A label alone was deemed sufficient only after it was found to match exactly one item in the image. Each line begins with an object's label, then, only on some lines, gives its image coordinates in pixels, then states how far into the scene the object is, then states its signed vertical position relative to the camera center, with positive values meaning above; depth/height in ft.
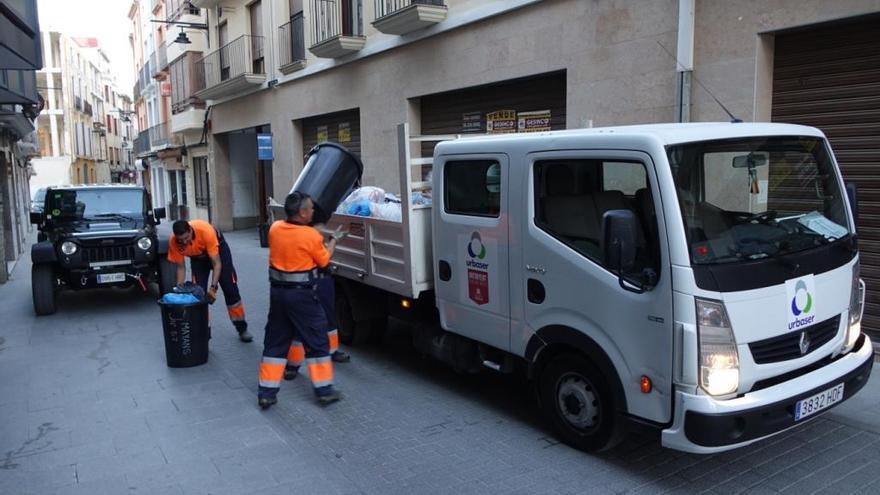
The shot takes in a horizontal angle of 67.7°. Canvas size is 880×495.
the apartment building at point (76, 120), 138.14 +14.32
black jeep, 29.40 -3.03
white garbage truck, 11.31 -2.06
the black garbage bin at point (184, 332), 20.72 -4.99
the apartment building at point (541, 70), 20.11 +4.37
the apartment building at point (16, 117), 18.95 +3.51
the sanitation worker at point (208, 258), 23.04 -2.99
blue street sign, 55.01 +2.39
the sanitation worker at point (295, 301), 16.65 -3.24
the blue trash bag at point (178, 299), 20.76 -3.87
